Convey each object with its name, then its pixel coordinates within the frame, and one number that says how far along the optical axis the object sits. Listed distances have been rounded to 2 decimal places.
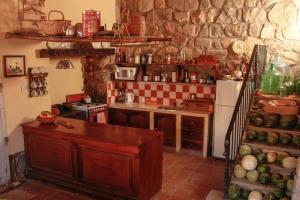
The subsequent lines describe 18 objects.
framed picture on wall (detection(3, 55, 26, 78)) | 3.86
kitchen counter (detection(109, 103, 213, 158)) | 5.09
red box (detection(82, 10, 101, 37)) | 3.13
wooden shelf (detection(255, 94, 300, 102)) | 3.79
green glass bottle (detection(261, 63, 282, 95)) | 4.07
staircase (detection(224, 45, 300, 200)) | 3.11
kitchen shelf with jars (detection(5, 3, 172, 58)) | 3.11
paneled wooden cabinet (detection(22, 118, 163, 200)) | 3.42
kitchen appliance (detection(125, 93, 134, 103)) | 6.15
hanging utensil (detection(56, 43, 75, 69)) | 4.01
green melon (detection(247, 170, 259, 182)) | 3.19
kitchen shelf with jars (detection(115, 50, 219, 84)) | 5.34
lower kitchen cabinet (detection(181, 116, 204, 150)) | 5.18
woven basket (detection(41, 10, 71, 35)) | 3.41
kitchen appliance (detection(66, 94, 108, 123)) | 5.31
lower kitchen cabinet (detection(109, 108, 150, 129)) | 5.66
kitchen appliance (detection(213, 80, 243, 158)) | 4.81
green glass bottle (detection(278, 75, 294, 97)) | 4.05
